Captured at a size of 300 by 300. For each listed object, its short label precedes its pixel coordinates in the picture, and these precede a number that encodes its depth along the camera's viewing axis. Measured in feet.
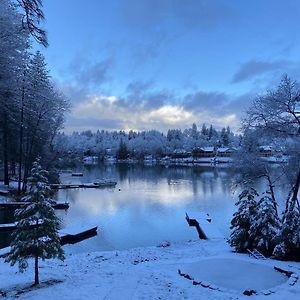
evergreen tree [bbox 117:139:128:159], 403.05
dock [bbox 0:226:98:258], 51.02
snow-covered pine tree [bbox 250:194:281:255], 37.06
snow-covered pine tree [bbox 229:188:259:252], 38.85
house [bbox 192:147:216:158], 370.29
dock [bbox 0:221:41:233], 54.21
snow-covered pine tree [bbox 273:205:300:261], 33.99
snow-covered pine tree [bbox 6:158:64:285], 27.31
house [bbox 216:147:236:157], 359.41
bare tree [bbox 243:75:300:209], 42.94
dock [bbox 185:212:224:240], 53.69
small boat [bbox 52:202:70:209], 78.90
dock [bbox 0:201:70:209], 73.59
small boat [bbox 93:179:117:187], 129.42
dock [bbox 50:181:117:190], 115.97
